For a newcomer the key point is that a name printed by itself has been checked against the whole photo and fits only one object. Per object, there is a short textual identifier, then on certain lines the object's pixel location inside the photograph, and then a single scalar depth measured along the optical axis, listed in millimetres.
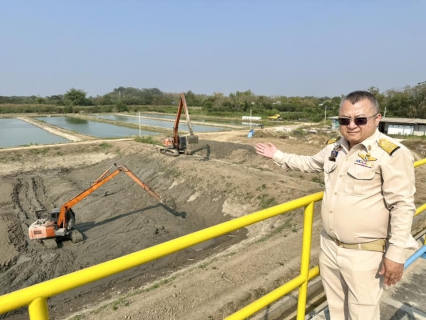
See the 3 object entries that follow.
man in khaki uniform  1955
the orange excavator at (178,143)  15848
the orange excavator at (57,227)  8516
